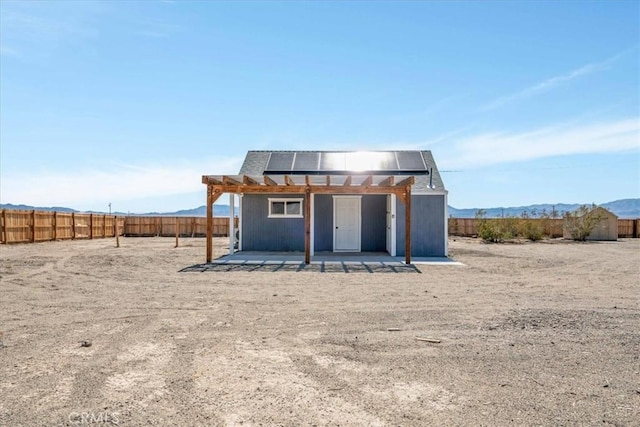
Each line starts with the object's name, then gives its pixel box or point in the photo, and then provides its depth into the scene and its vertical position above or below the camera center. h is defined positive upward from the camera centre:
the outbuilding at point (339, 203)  13.16 +0.58
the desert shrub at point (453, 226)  29.53 -0.48
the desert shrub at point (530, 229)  24.77 -0.59
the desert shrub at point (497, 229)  23.70 -0.55
